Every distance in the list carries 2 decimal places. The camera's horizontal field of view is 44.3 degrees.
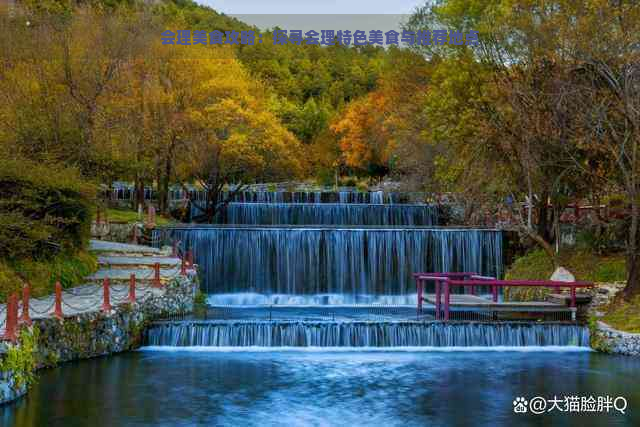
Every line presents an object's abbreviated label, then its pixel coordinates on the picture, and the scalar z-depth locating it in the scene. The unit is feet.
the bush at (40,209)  70.10
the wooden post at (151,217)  118.68
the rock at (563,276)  81.61
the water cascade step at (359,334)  70.90
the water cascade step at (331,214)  141.28
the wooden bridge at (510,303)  76.02
